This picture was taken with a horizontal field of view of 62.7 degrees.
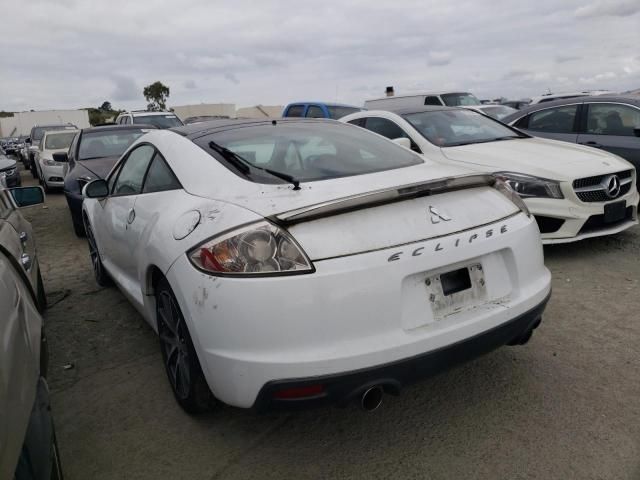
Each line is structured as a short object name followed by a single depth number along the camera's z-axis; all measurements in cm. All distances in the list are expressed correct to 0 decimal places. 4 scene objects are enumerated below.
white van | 1413
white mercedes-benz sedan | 479
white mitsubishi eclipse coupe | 204
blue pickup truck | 1256
